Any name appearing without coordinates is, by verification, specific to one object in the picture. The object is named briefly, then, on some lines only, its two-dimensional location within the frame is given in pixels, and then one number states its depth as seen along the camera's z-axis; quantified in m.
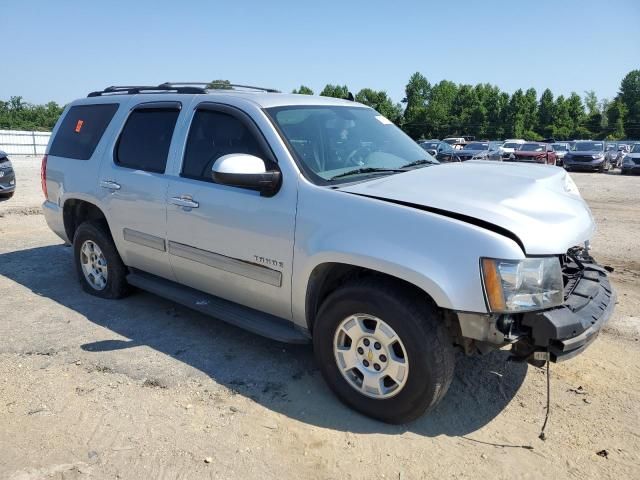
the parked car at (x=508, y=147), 27.89
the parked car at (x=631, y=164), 24.34
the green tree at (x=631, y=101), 82.60
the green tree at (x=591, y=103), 96.25
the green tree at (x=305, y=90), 77.81
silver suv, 2.69
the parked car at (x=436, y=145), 28.27
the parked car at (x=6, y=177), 10.96
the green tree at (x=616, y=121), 79.19
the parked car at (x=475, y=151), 25.24
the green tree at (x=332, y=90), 79.91
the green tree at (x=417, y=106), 85.00
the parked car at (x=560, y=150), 31.13
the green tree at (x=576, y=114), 80.12
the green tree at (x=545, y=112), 80.12
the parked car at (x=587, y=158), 26.81
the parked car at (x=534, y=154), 27.31
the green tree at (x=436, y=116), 83.31
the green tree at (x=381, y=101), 82.06
